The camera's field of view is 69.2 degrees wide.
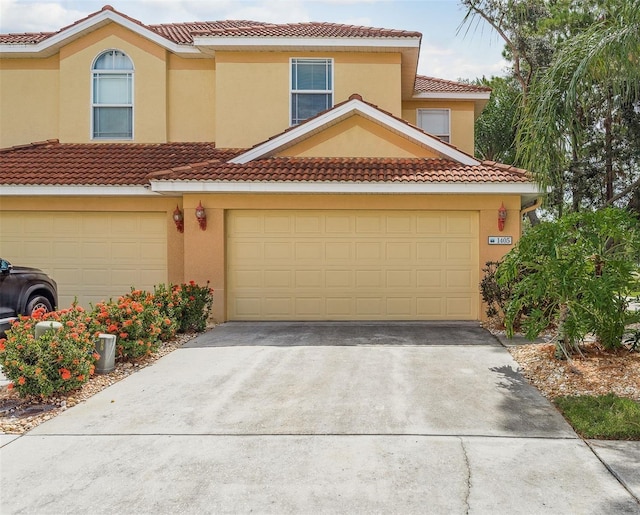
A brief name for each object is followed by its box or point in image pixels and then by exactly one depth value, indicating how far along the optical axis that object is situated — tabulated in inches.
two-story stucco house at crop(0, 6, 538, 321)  410.6
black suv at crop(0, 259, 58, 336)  317.1
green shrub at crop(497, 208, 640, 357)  242.2
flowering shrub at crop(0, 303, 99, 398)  214.4
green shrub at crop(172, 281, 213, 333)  359.6
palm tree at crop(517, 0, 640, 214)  259.9
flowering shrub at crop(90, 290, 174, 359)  276.1
